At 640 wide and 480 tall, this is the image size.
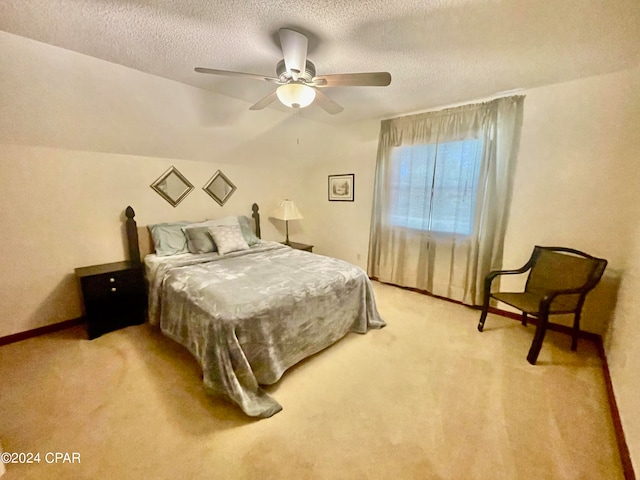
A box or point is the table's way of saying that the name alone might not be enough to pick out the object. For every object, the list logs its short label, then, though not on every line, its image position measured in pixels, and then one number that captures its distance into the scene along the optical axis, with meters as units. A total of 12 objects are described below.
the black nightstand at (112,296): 2.35
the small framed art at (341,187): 3.99
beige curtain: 2.67
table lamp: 3.86
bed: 1.64
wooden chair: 2.04
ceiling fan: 1.60
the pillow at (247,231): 3.32
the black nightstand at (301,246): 3.86
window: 2.89
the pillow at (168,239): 2.84
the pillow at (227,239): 2.92
